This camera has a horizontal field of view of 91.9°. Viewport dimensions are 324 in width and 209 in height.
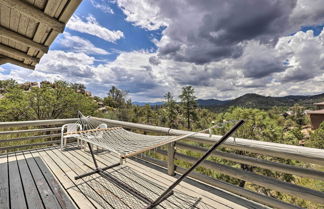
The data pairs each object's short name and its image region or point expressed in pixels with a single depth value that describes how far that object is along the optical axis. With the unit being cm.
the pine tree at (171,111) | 2614
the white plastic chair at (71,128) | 416
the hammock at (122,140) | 169
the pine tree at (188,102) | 2498
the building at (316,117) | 2831
